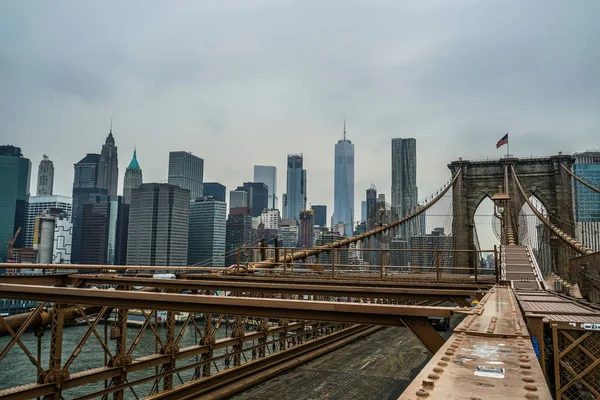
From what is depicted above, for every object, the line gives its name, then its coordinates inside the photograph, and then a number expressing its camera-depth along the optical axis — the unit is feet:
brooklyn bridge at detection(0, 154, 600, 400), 10.78
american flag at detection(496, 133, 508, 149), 195.11
